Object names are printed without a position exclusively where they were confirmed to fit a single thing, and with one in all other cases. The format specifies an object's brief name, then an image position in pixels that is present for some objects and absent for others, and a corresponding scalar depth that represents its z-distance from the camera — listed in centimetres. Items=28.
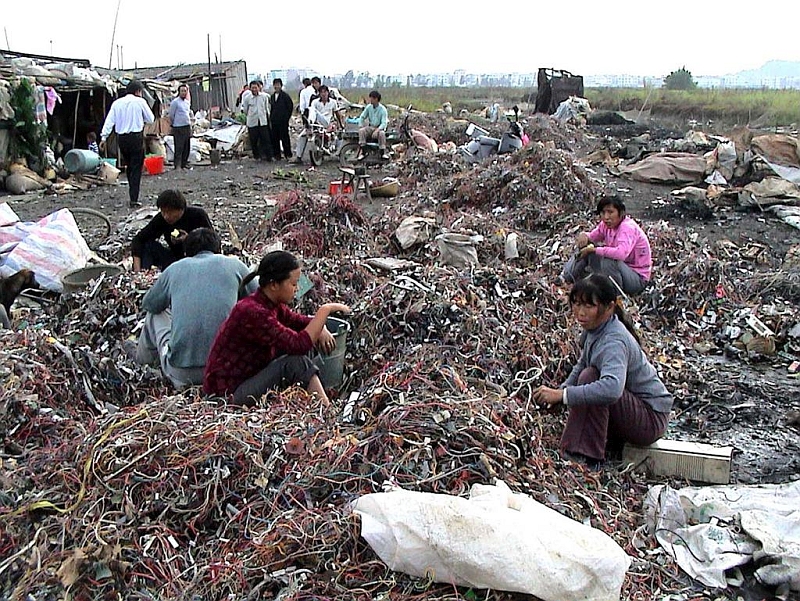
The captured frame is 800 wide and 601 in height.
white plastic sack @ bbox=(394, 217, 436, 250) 725
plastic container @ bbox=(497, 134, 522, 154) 1216
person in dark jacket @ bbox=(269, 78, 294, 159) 1499
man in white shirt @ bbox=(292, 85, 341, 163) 1572
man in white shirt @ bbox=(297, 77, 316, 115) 1638
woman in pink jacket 567
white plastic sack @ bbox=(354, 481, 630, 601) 236
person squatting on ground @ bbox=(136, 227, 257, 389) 395
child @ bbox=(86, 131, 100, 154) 1423
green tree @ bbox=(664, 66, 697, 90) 5301
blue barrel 1252
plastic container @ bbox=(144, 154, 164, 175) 1340
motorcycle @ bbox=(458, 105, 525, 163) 1223
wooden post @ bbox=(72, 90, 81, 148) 1434
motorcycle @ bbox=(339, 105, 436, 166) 1349
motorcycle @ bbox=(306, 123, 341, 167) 1472
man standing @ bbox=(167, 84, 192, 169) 1347
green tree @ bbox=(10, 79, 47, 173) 1210
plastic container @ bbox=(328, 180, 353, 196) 1051
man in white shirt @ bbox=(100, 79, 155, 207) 1013
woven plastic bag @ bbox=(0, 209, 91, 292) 599
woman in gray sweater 347
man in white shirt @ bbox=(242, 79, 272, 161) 1472
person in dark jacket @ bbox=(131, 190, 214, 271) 549
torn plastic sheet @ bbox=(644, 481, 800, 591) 283
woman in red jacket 362
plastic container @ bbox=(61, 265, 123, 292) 541
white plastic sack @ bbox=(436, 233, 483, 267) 662
